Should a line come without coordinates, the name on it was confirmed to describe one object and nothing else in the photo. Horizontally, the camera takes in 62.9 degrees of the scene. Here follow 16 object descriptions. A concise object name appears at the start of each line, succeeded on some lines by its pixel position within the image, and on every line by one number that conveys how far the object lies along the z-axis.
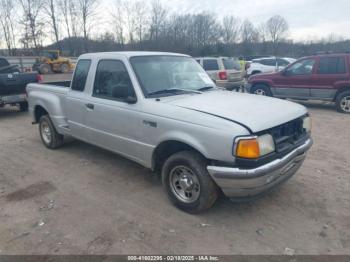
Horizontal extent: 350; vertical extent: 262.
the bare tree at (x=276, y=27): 81.50
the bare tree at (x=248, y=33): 70.74
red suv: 9.30
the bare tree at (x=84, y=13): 54.94
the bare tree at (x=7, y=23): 51.64
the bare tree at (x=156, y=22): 53.08
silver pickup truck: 2.98
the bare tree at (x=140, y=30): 54.24
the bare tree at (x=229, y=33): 67.49
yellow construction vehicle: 30.84
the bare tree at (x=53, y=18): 52.00
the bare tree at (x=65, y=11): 54.33
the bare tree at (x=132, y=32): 53.35
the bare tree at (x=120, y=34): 52.14
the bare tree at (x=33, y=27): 47.34
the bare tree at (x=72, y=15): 54.94
